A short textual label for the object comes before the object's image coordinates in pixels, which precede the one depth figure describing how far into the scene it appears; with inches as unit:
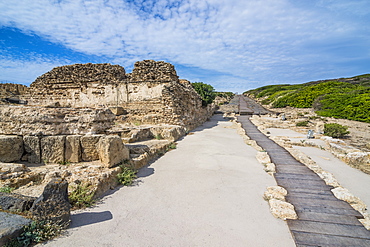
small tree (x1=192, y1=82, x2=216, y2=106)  860.0
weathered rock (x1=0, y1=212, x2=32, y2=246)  82.4
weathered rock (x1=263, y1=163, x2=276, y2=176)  202.2
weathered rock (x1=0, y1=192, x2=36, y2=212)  101.7
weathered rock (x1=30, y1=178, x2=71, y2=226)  100.4
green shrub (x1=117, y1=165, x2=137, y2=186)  167.2
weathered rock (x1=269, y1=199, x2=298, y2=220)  122.3
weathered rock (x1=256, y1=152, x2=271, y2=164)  238.2
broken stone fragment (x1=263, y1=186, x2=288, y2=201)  144.3
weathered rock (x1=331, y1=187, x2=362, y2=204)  141.4
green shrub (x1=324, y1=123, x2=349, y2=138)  406.6
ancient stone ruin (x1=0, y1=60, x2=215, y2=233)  145.6
